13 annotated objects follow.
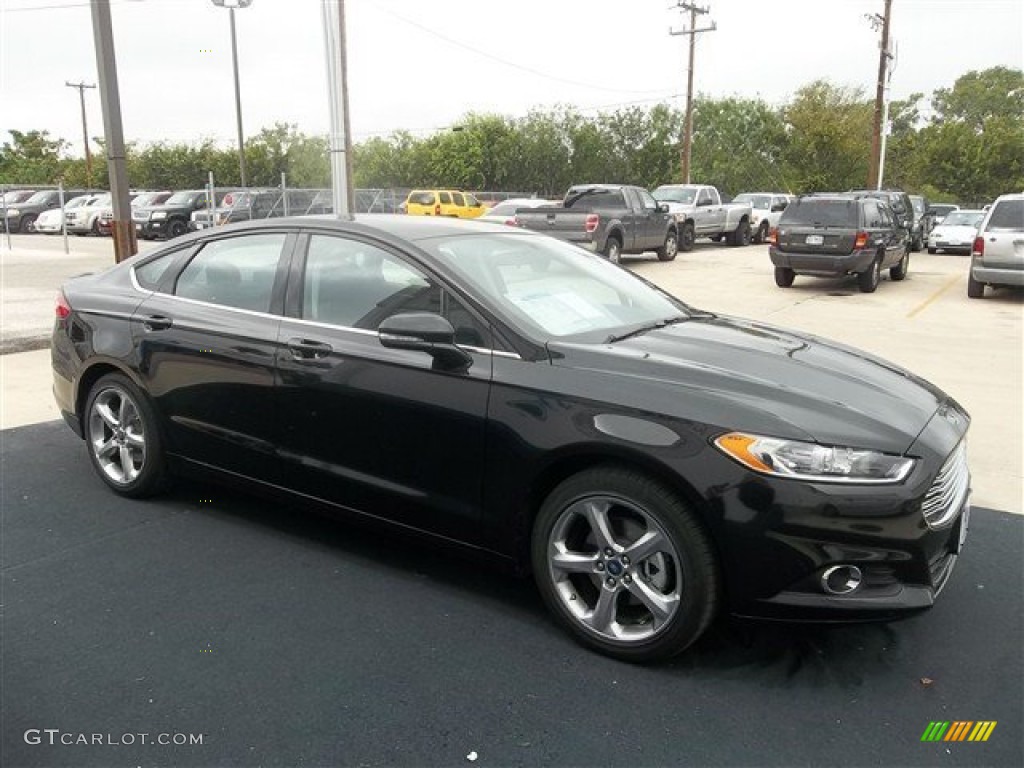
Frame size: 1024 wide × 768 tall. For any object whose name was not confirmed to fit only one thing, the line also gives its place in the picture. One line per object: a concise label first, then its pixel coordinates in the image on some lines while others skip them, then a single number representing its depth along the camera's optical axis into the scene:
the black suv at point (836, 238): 15.05
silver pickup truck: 24.62
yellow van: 29.66
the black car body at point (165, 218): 27.58
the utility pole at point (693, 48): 36.72
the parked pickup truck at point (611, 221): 17.09
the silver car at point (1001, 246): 13.78
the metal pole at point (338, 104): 13.38
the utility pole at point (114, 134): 8.72
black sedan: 2.76
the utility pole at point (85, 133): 54.13
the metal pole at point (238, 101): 36.88
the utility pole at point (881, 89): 33.25
